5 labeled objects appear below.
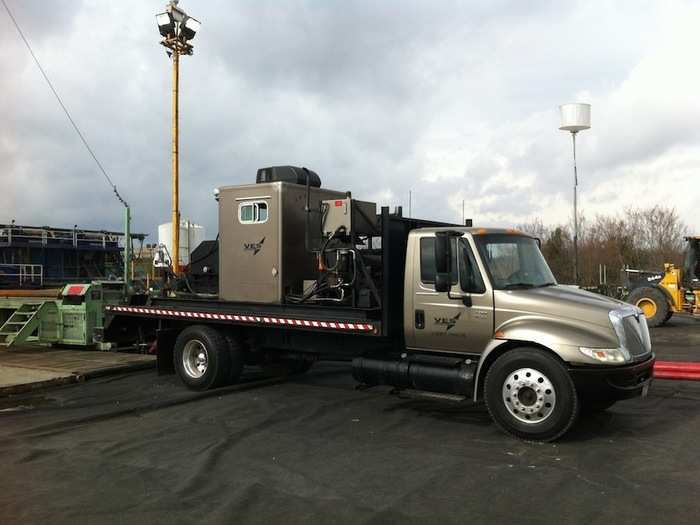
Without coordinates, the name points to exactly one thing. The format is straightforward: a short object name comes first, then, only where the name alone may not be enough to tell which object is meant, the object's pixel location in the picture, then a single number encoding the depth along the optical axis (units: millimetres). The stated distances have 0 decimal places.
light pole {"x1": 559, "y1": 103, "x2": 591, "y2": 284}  17453
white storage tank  14720
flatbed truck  6172
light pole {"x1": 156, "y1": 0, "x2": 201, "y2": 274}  20562
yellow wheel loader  18203
